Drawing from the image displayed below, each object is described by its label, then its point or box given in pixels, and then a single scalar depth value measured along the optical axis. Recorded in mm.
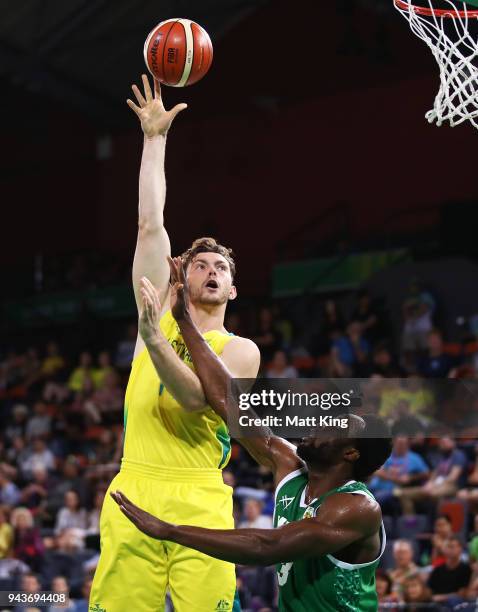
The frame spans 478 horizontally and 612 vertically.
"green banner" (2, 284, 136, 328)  18125
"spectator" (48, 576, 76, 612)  8607
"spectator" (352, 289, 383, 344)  13220
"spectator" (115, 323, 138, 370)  15828
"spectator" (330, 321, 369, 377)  12484
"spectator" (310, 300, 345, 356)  13414
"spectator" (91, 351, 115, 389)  14764
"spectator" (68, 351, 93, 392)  15055
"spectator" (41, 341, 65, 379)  16203
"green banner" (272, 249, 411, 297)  15219
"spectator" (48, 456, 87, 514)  11977
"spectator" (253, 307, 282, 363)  13727
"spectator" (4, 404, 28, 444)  14500
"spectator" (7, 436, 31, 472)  13355
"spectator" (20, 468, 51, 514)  12086
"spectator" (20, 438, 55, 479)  13016
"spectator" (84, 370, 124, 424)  14008
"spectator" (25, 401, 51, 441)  14086
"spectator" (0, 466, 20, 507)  12149
